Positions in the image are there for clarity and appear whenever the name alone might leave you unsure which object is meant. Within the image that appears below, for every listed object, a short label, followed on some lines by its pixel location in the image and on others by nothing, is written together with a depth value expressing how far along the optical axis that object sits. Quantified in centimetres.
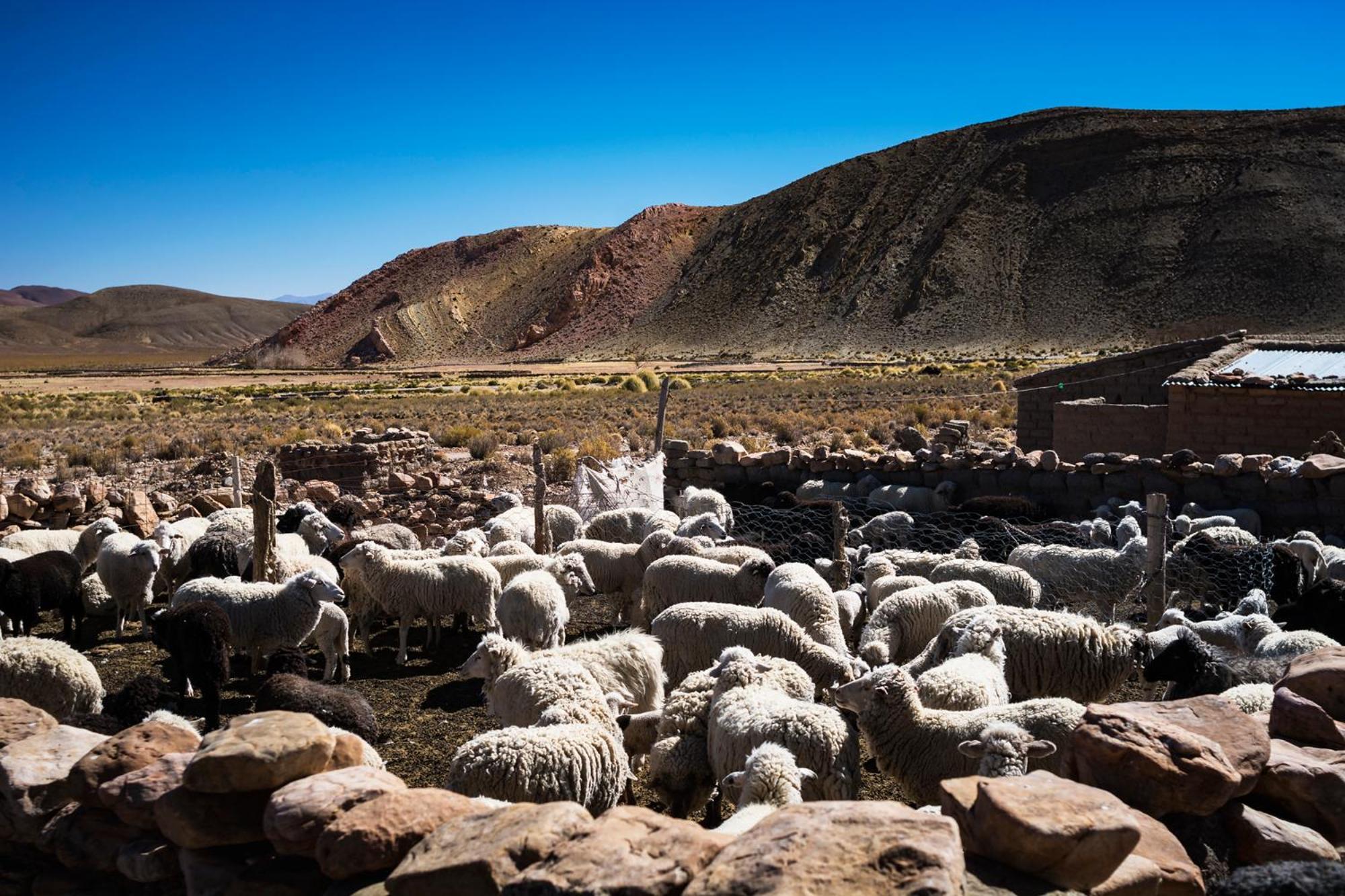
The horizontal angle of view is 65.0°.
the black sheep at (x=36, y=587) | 1001
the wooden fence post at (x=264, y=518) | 1041
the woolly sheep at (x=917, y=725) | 572
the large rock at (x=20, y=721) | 548
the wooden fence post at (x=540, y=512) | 1285
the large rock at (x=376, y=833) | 399
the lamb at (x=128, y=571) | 1063
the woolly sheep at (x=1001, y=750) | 505
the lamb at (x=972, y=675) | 647
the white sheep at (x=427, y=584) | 1012
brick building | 1538
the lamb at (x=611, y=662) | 724
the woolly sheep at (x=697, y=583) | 980
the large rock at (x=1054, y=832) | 357
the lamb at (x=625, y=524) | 1328
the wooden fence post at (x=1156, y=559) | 933
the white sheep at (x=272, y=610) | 904
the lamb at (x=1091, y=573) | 1005
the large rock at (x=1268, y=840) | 428
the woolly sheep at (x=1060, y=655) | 748
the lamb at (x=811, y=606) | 870
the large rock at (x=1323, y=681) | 563
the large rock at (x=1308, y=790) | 460
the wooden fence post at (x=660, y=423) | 1731
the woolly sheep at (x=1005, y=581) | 953
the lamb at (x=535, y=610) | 924
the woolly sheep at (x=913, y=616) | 867
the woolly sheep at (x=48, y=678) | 682
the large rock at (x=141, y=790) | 459
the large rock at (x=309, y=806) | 418
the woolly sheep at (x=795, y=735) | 562
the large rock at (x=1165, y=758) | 430
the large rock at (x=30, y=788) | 490
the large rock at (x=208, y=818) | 443
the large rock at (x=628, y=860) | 339
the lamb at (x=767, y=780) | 504
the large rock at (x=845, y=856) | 319
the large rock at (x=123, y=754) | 480
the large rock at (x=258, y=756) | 439
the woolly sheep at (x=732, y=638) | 768
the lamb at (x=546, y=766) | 527
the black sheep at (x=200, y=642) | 792
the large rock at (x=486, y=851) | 363
